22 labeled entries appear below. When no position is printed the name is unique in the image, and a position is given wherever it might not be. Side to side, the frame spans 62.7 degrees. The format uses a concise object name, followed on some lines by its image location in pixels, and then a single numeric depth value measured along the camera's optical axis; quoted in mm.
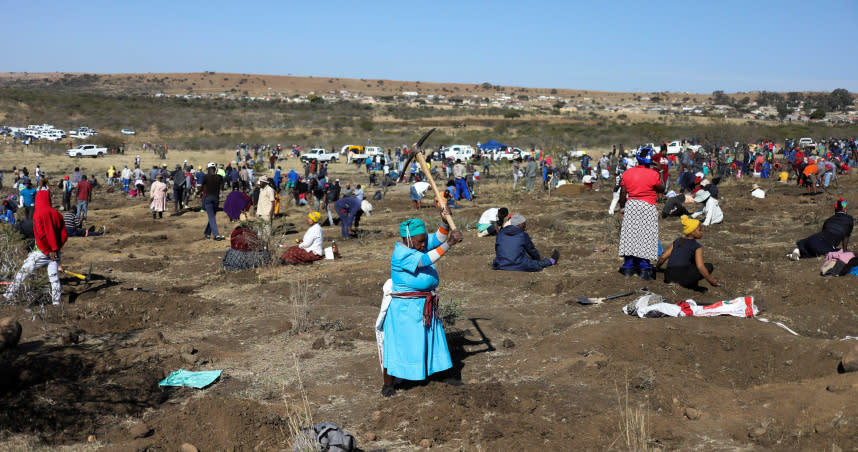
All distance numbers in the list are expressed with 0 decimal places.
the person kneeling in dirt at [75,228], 16031
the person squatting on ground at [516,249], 10570
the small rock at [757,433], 4395
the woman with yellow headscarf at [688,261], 8273
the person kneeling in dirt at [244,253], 11727
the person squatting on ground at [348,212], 14672
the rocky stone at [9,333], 6891
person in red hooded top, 8609
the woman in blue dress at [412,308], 5551
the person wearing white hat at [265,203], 13797
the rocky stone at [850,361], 5230
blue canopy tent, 40250
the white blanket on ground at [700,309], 7266
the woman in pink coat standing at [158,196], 18891
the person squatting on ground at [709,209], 14438
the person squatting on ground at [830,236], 10172
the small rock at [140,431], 5125
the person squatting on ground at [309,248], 12047
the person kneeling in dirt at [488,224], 14070
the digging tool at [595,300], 8414
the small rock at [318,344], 7387
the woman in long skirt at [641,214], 8805
